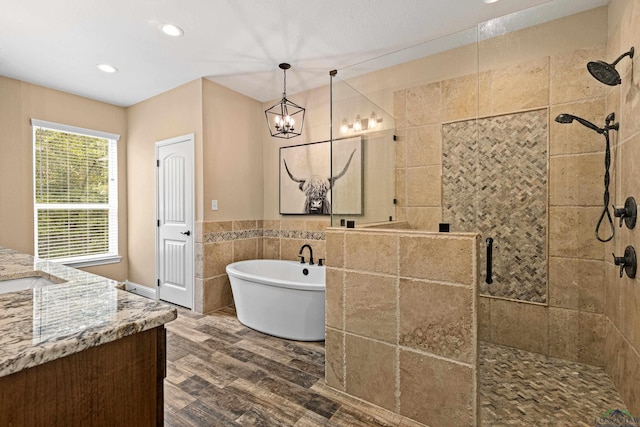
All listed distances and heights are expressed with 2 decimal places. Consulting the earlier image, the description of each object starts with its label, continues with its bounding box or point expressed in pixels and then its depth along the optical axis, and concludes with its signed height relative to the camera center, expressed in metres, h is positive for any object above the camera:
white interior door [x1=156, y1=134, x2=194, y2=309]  3.35 -0.11
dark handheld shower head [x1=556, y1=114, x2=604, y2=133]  1.82 +0.58
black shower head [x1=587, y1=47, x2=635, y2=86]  1.68 +0.82
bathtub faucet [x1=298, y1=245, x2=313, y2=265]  3.28 -0.52
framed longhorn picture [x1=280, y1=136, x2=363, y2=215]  3.42 +0.38
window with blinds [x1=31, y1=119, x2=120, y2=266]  3.42 +0.21
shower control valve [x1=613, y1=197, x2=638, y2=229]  1.54 -0.02
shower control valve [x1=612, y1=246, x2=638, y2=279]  1.54 -0.29
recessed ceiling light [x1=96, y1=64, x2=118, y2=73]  2.95 +1.48
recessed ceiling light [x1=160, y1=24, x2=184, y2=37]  2.31 +1.47
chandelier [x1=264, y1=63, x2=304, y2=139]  3.06 +1.13
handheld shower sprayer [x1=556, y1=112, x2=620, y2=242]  1.77 +0.30
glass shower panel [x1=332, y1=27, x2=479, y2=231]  2.08 +0.80
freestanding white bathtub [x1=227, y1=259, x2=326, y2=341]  2.52 -0.88
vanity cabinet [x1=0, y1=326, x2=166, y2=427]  0.56 -0.40
